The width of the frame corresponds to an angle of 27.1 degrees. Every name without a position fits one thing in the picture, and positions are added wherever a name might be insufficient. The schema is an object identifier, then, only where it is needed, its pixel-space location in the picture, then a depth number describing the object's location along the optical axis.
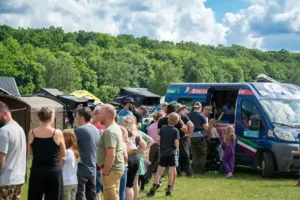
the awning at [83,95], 56.81
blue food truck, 15.05
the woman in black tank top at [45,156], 7.15
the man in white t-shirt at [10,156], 6.68
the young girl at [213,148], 16.45
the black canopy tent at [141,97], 53.00
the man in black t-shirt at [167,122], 13.34
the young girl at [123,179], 8.91
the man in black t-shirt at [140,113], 13.54
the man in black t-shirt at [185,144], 14.79
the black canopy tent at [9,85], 36.69
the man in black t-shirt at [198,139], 15.87
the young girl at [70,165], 7.99
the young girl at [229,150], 15.58
